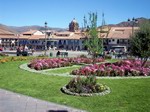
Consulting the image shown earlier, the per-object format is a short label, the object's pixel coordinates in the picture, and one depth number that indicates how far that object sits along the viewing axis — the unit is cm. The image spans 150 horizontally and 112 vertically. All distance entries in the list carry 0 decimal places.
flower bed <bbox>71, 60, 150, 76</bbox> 964
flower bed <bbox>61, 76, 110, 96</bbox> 653
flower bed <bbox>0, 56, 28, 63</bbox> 1430
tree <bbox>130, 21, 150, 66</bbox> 1167
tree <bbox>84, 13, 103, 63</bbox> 1330
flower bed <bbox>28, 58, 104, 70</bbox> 1153
